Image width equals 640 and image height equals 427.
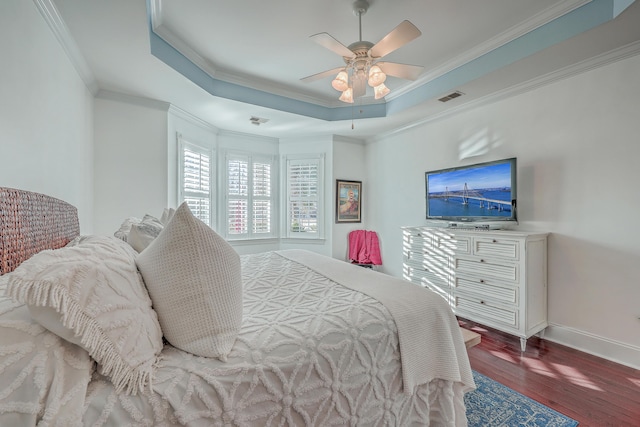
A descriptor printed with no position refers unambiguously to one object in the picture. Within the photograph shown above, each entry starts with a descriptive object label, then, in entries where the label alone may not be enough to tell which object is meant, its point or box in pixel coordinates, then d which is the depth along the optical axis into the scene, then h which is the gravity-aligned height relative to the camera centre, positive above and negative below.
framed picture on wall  4.52 +0.17
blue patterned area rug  1.54 -1.21
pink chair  4.48 -0.63
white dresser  2.35 -0.63
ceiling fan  1.85 +1.17
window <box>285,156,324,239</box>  4.57 +0.22
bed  0.61 -0.43
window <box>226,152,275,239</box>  4.31 +0.25
